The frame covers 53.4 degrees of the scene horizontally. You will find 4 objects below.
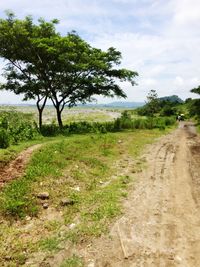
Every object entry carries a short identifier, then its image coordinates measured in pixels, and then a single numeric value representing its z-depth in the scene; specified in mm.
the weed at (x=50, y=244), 4515
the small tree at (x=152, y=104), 36447
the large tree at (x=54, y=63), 15056
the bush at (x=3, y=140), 9869
